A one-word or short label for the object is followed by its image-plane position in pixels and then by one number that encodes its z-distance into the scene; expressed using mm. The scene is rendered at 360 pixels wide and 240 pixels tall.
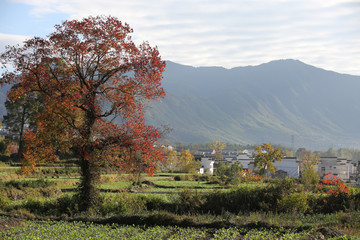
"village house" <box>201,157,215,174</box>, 130913
